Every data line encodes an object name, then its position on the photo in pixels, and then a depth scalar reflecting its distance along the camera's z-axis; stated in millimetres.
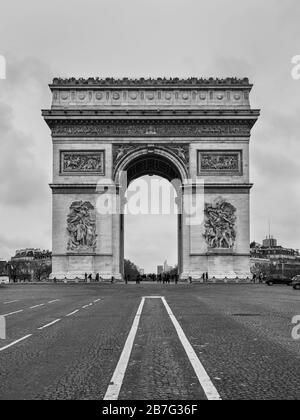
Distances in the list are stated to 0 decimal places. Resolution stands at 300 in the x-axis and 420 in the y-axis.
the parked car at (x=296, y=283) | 46000
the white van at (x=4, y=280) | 65625
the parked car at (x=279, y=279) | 58294
